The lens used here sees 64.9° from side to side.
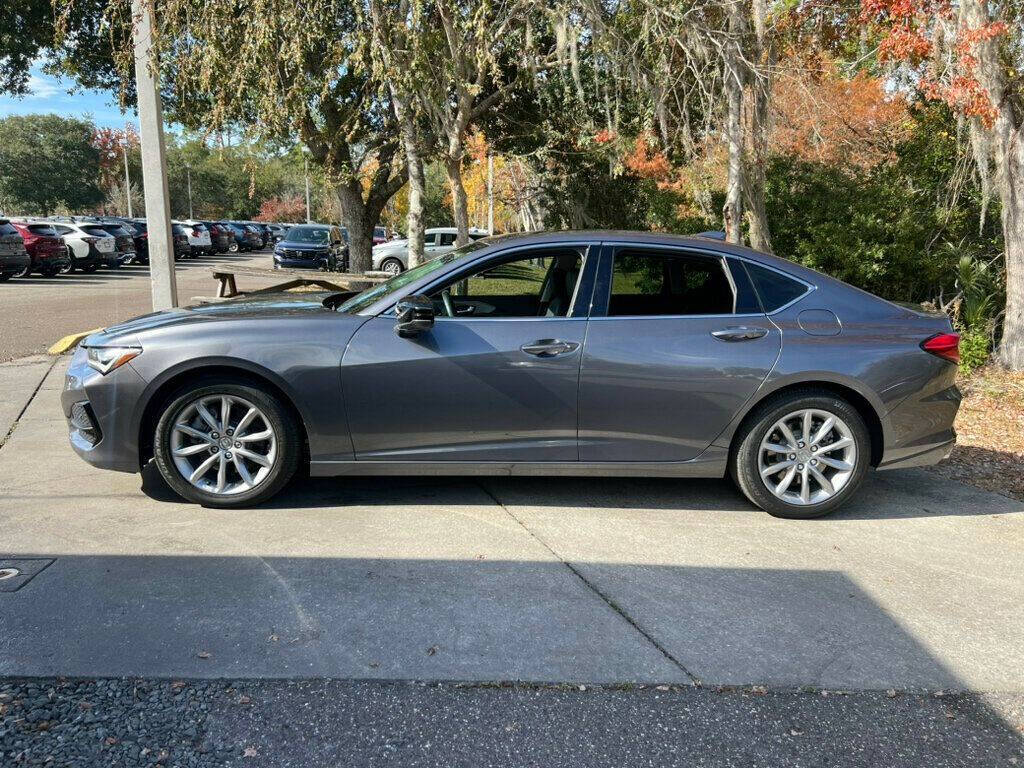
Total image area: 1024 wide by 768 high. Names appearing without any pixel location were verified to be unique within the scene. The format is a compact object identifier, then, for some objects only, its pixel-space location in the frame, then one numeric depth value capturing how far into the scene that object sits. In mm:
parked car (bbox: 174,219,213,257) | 37594
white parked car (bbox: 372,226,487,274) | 26719
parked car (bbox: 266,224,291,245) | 58441
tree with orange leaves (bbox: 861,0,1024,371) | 7844
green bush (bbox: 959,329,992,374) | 8695
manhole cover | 3619
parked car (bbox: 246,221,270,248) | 53406
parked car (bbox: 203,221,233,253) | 40656
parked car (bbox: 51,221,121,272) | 24109
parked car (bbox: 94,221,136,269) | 26250
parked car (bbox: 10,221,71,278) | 20906
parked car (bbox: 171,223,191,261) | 35000
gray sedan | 4461
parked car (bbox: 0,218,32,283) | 19469
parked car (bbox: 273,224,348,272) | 29500
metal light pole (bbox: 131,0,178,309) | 9836
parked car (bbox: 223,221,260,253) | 47469
